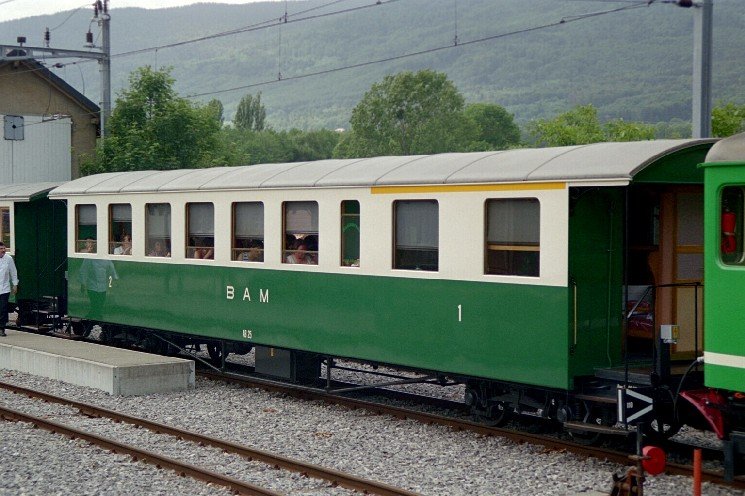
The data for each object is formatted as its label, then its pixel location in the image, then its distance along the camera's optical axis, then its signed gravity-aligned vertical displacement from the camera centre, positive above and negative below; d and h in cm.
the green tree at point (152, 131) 3125 +328
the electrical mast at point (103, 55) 2658 +474
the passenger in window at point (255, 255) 1402 -34
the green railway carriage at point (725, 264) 788 -26
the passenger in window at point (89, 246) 1770 -27
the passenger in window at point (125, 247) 1677 -28
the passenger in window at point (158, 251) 1593 -33
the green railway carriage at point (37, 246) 2086 -32
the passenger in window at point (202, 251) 1497 -31
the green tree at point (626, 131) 4694 +500
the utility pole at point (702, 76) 1288 +201
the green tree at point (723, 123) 2677 +297
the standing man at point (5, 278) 1802 -86
